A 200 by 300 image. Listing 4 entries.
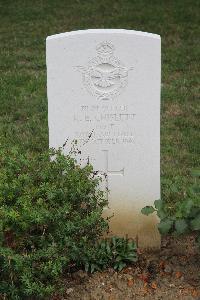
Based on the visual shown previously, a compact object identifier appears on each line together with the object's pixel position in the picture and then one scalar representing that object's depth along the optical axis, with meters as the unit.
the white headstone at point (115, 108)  4.45
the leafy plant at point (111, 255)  4.50
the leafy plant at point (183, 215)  4.32
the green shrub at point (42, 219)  3.91
